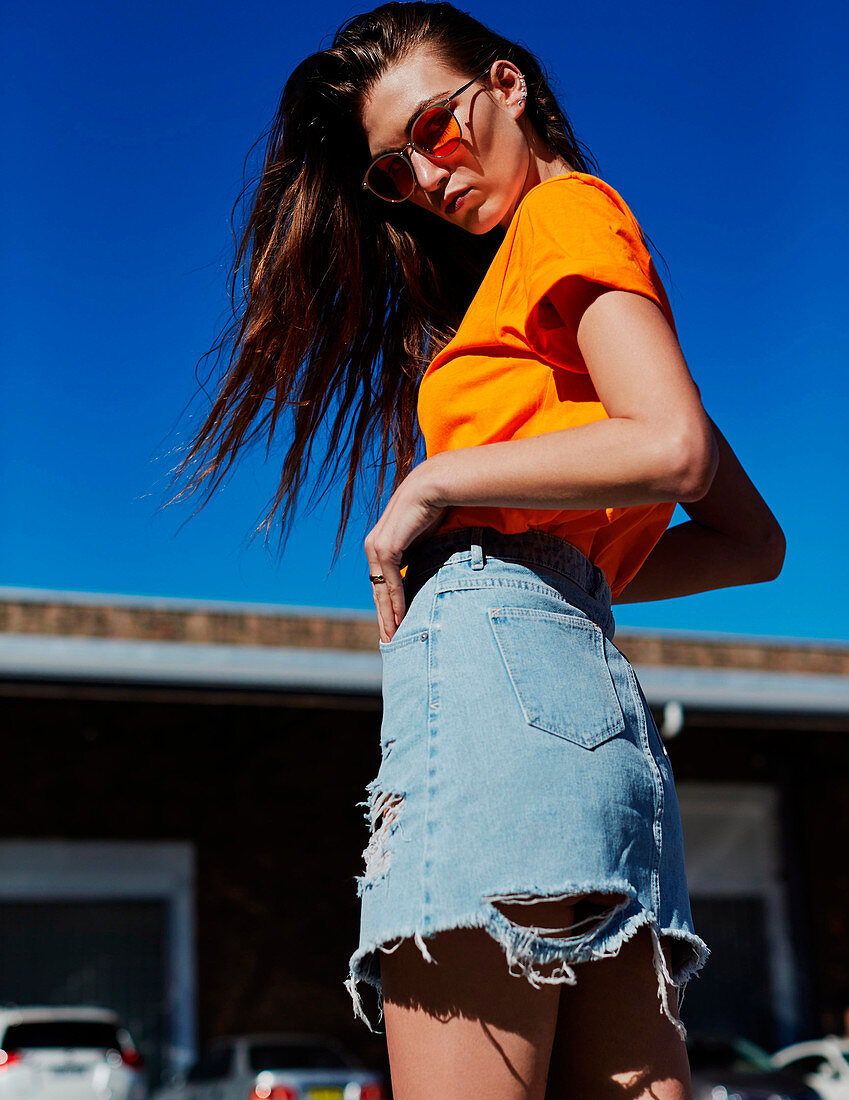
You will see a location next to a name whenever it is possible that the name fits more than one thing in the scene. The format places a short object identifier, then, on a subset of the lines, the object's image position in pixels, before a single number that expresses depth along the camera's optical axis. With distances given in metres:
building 13.39
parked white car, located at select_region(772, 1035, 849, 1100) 11.12
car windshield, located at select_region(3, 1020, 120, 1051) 10.98
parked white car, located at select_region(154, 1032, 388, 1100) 10.43
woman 1.02
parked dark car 10.33
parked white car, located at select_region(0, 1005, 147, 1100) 10.65
